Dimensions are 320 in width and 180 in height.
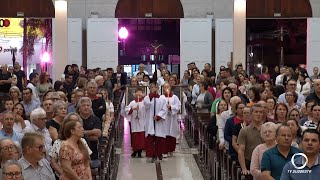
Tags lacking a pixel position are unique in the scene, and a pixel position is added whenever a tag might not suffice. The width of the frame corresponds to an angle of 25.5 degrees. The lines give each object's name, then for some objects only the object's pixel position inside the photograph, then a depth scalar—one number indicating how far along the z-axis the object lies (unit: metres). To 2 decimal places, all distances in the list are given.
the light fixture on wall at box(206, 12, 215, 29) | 26.33
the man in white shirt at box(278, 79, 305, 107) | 14.23
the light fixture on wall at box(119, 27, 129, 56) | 27.31
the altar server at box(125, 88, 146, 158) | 16.60
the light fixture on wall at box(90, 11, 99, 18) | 26.14
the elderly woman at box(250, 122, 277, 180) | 8.33
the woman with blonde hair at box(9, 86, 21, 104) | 13.26
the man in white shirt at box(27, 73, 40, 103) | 17.92
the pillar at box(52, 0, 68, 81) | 22.78
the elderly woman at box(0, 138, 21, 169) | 7.32
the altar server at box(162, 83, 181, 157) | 16.47
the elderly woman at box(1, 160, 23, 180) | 6.26
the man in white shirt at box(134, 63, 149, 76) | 22.43
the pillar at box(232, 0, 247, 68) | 23.58
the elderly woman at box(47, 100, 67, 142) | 9.24
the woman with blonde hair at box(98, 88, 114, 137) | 12.25
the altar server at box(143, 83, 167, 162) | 16.16
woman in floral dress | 7.84
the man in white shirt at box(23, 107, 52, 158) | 9.05
